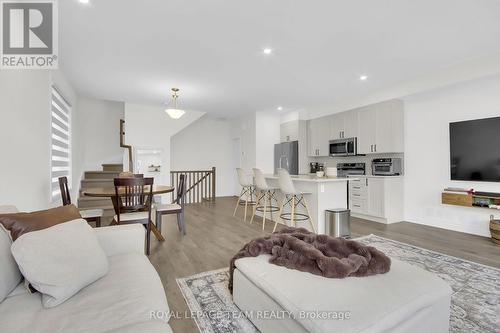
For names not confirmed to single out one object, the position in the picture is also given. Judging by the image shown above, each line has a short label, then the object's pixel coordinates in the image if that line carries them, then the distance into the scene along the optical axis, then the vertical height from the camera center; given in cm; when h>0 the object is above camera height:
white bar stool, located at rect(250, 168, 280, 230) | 421 -50
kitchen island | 366 -45
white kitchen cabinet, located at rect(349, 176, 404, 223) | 453 -61
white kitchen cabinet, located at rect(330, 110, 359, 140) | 536 +94
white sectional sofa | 99 -63
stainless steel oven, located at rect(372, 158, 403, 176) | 466 -1
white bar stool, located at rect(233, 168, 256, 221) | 484 -26
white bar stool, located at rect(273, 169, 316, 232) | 360 -47
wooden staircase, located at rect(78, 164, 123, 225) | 530 -37
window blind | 388 +49
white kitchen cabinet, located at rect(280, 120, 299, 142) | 664 +100
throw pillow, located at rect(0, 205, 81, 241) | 133 -31
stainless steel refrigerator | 658 +26
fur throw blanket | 149 -59
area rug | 165 -105
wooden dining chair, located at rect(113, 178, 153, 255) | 291 -44
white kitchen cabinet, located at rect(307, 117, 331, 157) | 602 +76
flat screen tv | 358 +24
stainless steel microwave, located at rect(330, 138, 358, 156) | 535 +44
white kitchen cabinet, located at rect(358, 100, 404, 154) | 467 +76
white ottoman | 113 -68
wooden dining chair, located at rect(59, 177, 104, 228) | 299 -58
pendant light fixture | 462 +104
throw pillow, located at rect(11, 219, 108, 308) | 114 -47
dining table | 296 -31
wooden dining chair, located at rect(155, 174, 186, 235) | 346 -59
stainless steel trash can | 354 -81
